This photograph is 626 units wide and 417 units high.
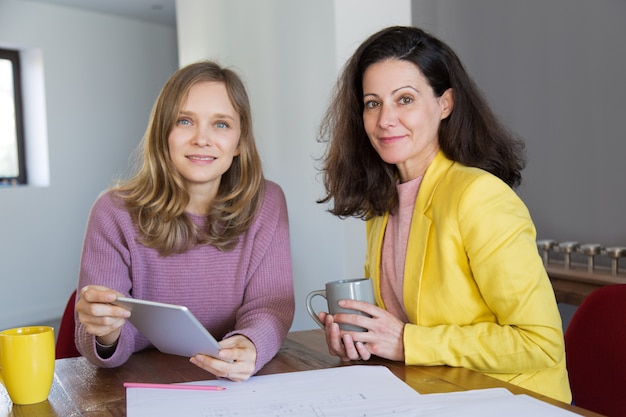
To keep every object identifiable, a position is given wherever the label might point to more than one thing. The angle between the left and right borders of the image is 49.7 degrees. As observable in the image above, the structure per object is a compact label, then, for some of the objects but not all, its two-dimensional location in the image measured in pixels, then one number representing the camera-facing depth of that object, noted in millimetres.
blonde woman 1400
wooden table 964
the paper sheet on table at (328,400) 866
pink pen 1012
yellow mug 971
